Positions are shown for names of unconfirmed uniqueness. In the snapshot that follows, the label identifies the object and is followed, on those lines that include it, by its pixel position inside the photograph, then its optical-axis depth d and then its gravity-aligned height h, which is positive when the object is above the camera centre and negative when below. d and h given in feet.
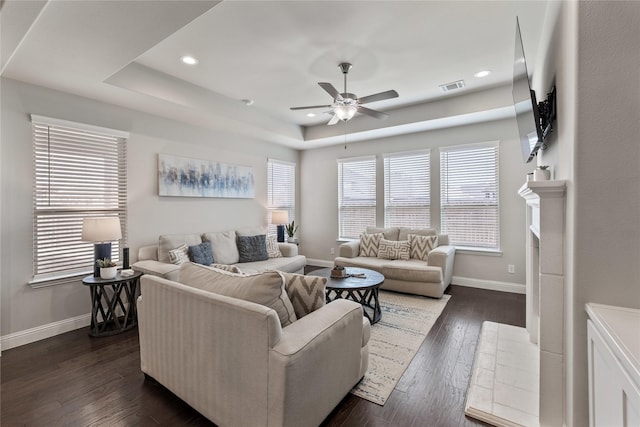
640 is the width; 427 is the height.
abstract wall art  13.05 +1.66
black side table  9.59 -3.30
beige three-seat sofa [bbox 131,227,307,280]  10.76 -2.03
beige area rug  6.75 -4.19
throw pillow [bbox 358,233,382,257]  15.81 -1.97
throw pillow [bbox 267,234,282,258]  15.26 -2.08
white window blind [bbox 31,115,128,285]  9.56 +0.81
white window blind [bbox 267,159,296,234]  18.70 +1.62
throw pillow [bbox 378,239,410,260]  14.87 -2.15
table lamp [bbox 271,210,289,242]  17.58 -0.50
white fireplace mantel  5.14 -1.66
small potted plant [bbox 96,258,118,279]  9.77 -1.99
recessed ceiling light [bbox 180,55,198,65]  9.66 +5.23
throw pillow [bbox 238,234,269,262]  14.35 -1.98
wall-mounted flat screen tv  6.10 +2.33
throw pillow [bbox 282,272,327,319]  6.01 -1.81
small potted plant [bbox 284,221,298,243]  19.41 -1.45
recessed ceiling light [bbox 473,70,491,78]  10.85 +5.25
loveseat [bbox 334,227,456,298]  12.96 -2.51
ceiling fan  9.30 +3.73
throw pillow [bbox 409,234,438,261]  14.61 -1.92
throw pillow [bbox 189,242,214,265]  12.02 -1.88
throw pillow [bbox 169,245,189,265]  11.44 -1.82
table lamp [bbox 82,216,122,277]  9.52 -0.75
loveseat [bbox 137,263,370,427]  4.52 -2.46
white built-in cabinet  2.84 -1.81
